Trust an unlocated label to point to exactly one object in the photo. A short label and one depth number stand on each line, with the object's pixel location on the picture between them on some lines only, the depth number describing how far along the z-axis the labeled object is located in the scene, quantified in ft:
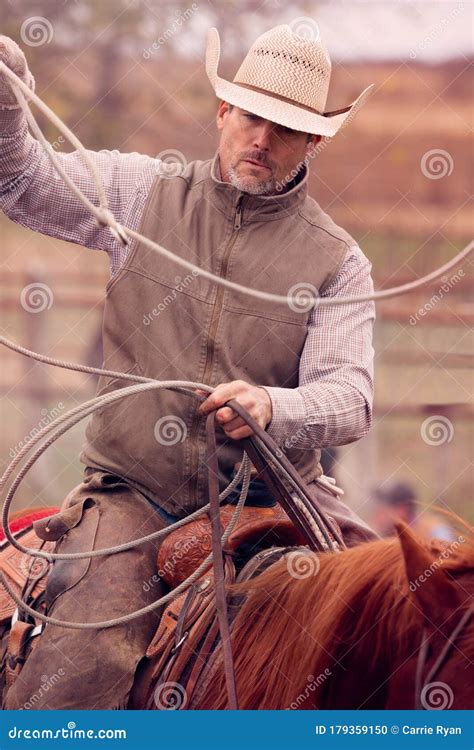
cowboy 17.30
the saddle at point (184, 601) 15.29
